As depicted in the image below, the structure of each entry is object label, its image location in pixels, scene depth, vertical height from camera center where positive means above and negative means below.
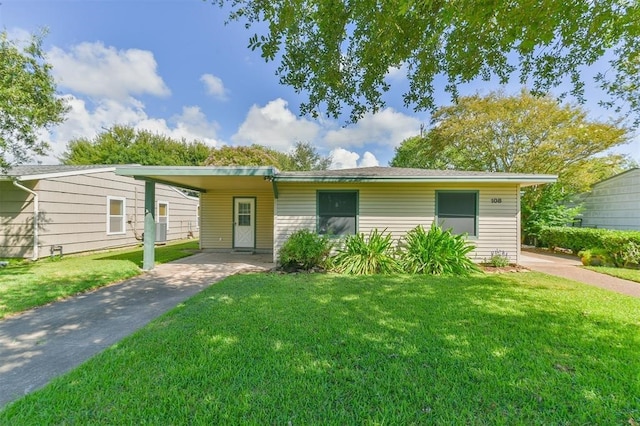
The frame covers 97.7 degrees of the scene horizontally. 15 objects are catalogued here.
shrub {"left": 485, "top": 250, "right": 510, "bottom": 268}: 7.93 -1.17
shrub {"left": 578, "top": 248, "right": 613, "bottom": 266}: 8.54 -1.19
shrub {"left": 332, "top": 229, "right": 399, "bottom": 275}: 7.18 -1.09
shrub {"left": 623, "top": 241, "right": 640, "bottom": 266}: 7.89 -0.95
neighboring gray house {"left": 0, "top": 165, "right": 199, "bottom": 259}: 8.76 +0.12
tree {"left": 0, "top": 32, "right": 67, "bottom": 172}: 6.60 +2.76
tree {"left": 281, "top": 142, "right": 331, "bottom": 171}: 30.56 +6.31
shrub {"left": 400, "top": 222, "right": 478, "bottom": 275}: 7.04 -0.97
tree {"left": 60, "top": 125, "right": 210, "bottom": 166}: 28.12 +6.83
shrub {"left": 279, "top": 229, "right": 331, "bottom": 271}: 7.35 -0.95
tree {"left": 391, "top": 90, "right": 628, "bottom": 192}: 12.95 +4.03
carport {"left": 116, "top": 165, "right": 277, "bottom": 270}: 11.56 -0.19
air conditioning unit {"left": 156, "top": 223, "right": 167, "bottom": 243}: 10.55 -0.70
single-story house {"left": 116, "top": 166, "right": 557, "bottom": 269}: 8.08 +0.32
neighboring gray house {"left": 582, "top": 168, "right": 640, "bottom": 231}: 11.52 +0.73
